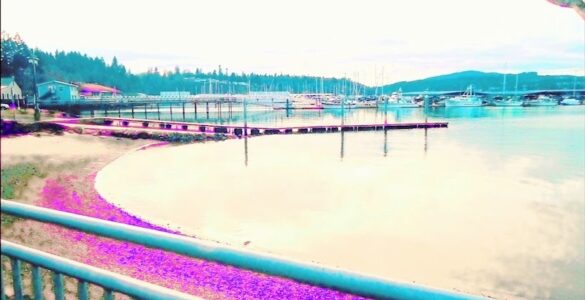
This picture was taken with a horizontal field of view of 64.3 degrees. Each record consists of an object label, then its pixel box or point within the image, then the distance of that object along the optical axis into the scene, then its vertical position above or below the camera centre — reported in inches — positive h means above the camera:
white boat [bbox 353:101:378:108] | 3211.1 -89.0
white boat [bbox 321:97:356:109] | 2992.1 -76.7
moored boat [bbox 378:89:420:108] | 3309.1 -74.3
